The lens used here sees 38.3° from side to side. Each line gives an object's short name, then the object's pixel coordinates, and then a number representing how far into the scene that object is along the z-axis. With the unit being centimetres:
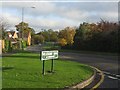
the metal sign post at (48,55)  933
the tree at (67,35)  4698
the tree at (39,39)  8477
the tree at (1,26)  3351
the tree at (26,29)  8331
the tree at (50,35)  8101
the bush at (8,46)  3250
